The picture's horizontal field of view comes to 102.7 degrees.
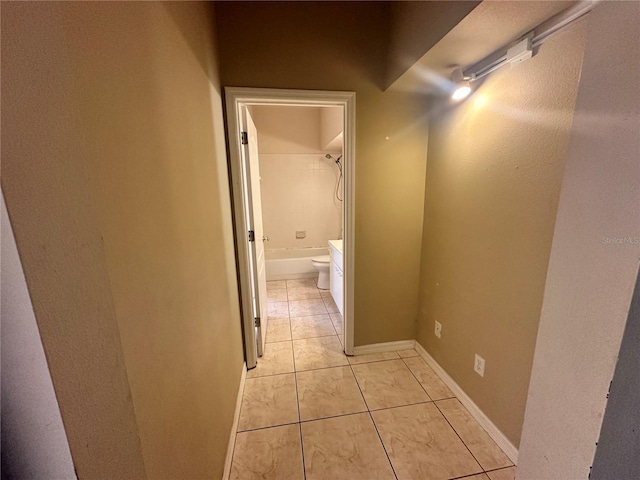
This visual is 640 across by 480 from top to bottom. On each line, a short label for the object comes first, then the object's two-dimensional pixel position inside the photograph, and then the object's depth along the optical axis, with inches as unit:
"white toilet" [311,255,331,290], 136.8
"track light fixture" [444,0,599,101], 36.1
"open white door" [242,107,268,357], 72.5
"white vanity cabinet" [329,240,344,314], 103.2
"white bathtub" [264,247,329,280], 154.3
